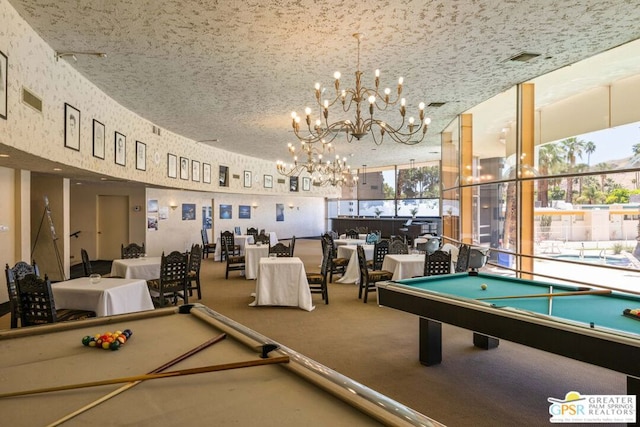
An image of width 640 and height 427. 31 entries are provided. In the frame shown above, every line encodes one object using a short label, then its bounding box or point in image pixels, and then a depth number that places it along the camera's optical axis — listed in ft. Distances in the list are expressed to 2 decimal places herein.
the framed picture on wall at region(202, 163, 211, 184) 40.98
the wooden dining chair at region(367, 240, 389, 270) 25.26
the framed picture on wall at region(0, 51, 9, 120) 12.64
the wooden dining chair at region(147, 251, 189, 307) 18.76
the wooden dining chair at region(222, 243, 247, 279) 29.28
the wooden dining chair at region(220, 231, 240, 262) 34.24
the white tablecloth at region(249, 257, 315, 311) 20.29
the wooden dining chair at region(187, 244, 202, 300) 21.61
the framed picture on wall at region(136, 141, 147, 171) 27.78
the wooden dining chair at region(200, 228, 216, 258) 41.01
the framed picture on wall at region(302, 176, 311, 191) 63.10
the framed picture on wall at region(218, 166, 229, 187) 44.80
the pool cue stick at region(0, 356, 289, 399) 4.92
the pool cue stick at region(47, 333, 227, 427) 4.26
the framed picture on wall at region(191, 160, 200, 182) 38.63
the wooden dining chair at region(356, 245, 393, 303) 21.81
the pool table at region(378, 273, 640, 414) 7.40
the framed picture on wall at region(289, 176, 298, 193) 60.29
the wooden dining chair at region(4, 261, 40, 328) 12.84
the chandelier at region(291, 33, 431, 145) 14.59
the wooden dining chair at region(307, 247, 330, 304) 21.39
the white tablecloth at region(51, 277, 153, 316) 13.89
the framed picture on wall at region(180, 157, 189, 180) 36.16
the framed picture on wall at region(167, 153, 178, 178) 33.71
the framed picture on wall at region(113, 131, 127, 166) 24.30
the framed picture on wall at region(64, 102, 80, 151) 17.90
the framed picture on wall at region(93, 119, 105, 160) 21.31
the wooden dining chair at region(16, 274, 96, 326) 11.87
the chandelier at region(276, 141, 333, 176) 27.76
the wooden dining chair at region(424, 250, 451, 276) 19.88
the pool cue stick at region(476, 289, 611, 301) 10.56
